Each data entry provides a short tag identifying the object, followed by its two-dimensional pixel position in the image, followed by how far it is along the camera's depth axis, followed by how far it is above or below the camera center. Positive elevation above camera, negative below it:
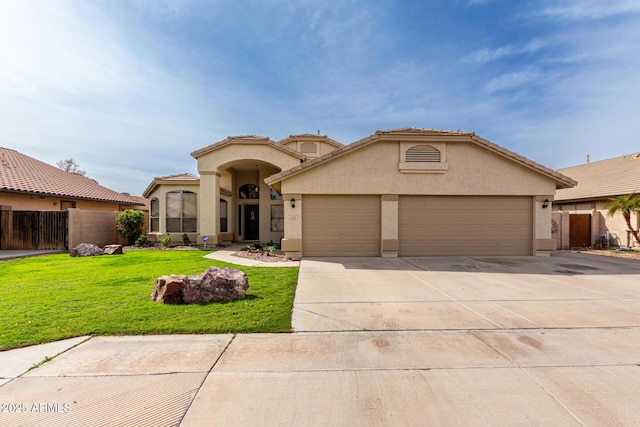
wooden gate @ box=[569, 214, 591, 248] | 15.53 -0.79
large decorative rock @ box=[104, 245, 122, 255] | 12.15 -1.49
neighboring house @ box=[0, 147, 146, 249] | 13.54 +0.14
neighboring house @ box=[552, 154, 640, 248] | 14.90 +0.25
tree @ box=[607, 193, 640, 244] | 13.40 +0.45
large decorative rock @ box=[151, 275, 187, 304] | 5.30 -1.40
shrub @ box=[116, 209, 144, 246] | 15.23 -0.48
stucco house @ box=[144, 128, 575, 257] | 11.28 +0.70
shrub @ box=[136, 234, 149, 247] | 14.77 -1.34
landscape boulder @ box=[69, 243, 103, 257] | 11.71 -1.46
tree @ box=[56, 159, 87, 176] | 40.94 +7.16
